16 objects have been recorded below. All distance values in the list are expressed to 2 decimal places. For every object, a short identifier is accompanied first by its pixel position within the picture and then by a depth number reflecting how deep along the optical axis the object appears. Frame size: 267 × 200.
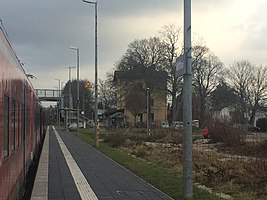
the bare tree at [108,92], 89.94
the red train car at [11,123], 6.56
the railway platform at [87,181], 12.40
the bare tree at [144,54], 82.00
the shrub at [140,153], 25.83
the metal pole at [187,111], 11.73
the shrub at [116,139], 36.19
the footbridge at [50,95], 104.90
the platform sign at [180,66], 11.98
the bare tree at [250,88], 91.12
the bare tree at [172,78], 78.81
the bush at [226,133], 32.31
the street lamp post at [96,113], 35.34
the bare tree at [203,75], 80.00
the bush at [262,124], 68.50
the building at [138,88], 81.88
